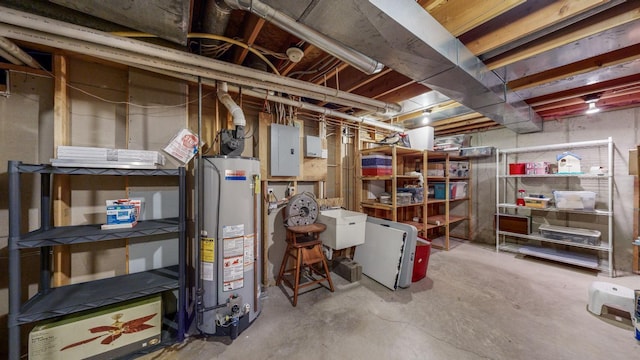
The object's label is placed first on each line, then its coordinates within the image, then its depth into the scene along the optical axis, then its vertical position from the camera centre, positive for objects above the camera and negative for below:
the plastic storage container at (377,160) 3.14 +0.31
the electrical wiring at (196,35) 1.43 +1.04
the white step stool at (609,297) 1.90 -1.15
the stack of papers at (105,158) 1.32 +0.16
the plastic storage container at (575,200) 2.90 -0.30
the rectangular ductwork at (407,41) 1.06 +0.88
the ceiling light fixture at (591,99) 2.53 +1.03
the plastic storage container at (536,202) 3.23 -0.37
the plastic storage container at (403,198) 3.30 -0.30
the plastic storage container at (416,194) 3.50 -0.25
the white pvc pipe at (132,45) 1.12 +0.91
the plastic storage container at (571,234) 2.93 -0.83
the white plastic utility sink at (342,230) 2.31 -0.60
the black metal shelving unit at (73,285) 1.18 -0.65
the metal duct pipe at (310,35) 1.10 +0.94
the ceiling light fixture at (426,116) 3.26 +1.05
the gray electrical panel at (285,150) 2.40 +0.36
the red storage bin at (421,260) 2.63 -1.05
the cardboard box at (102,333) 1.31 -1.07
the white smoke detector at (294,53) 1.62 +1.03
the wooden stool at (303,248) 2.14 -0.78
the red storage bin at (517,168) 3.52 +0.20
